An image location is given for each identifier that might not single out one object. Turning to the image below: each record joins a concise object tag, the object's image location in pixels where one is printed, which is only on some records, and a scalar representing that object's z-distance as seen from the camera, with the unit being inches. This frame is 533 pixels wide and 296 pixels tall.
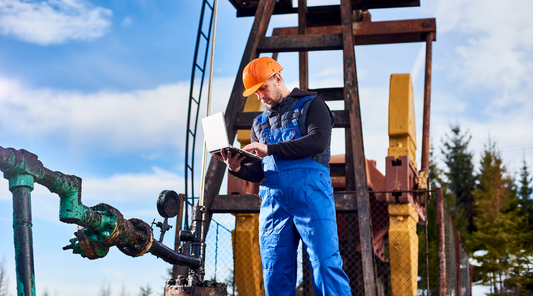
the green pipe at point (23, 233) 76.4
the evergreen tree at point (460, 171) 1604.3
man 125.6
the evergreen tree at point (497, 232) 1137.4
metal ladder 225.3
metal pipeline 77.0
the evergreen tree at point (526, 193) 1422.2
